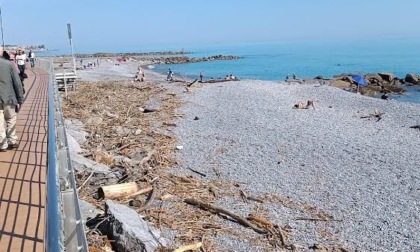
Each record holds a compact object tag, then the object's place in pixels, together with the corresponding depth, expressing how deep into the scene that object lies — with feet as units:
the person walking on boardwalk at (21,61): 61.58
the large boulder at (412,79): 147.95
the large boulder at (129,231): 20.39
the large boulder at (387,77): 151.23
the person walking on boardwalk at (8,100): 23.80
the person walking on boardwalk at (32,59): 99.67
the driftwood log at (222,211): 26.63
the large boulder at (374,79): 146.00
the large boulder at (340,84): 136.59
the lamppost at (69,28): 75.46
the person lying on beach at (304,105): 80.29
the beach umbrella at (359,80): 123.40
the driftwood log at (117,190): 28.58
